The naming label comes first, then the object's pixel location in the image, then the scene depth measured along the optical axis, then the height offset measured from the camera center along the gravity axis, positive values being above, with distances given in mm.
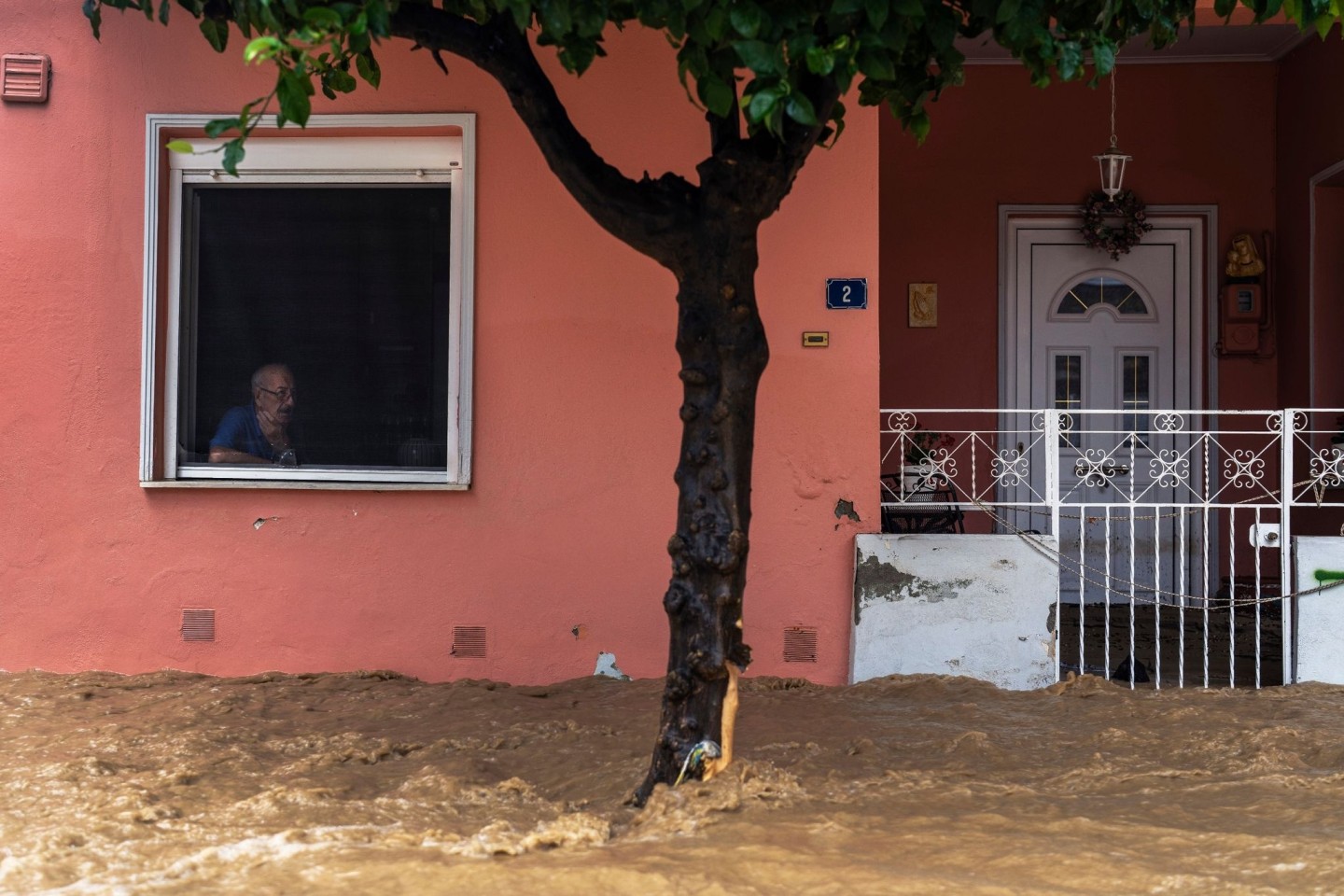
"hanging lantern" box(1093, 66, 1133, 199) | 7336 +1991
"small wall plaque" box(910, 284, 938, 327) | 7867 +1173
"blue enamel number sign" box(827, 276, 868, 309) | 5297 +850
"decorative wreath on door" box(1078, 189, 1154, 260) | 7719 +1723
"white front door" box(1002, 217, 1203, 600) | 7816 +948
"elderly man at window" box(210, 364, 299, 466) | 5578 +226
